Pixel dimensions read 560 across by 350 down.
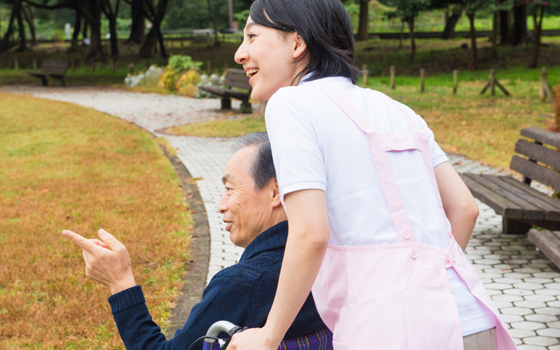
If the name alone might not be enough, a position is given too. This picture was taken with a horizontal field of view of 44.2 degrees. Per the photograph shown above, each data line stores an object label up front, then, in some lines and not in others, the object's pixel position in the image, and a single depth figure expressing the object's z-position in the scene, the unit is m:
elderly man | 1.90
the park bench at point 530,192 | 5.14
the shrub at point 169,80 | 25.17
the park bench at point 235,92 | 18.25
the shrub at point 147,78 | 27.54
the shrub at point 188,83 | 24.08
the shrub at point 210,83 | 22.98
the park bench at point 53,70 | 30.24
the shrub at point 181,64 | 25.45
